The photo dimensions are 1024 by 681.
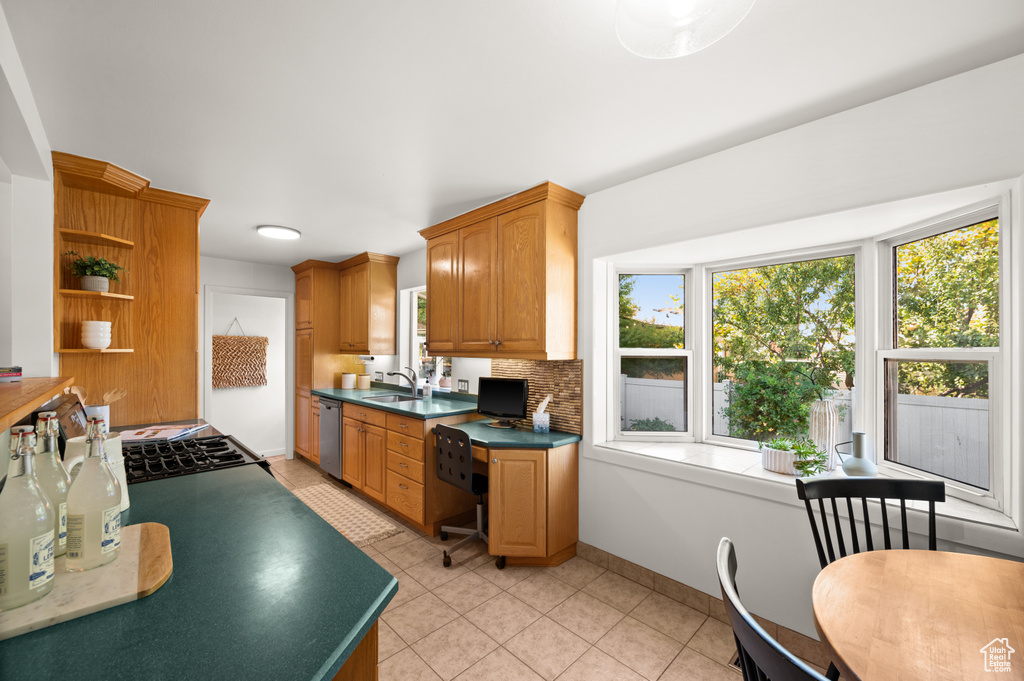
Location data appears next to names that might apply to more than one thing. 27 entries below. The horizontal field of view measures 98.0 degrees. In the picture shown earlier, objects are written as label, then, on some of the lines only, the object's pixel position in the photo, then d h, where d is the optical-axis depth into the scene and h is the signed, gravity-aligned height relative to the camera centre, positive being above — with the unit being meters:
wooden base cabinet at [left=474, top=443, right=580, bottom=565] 2.74 -1.01
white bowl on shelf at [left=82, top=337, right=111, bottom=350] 2.43 -0.02
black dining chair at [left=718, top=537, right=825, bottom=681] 0.62 -0.46
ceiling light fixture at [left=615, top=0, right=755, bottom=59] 1.05 +0.78
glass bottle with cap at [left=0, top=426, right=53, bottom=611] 0.79 -0.35
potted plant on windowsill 2.12 -0.58
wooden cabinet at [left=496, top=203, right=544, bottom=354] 2.76 +0.38
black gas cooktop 1.79 -0.53
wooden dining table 0.90 -0.66
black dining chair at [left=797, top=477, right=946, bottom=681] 1.57 -0.56
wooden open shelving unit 2.46 +0.30
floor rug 3.31 -1.45
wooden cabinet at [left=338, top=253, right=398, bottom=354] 4.76 +0.40
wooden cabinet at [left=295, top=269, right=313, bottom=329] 5.10 +0.47
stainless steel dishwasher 4.44 -1.00
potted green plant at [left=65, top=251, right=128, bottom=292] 2.43 +0.38
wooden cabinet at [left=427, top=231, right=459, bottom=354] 3.40 +0.38
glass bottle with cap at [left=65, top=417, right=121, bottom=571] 0.94 -0.37
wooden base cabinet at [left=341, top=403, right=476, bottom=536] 3.27 -1.05
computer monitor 3.29 -0.45
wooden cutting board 0.79 -0.50
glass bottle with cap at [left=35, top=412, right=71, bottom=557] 0.94 -0.29
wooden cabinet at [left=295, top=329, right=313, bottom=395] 5.11 -0.24
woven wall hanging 5.32 -0.26
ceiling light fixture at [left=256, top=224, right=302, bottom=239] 3.64 +0.90
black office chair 2.82 -0.84
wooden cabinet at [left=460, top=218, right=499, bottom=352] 3.06 +0.38
